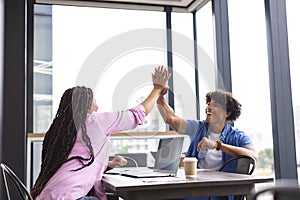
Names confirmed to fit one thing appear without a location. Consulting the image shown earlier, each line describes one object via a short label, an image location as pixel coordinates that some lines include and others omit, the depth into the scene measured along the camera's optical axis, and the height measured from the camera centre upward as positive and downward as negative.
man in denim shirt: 2.50 -0.02
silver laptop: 2.02 -0.18
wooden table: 1.66 -0.26
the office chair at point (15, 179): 1.72 -0.21
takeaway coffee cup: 1.98 -0.20
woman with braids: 1.93 -0.08
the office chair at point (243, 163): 2.29 -0.22
